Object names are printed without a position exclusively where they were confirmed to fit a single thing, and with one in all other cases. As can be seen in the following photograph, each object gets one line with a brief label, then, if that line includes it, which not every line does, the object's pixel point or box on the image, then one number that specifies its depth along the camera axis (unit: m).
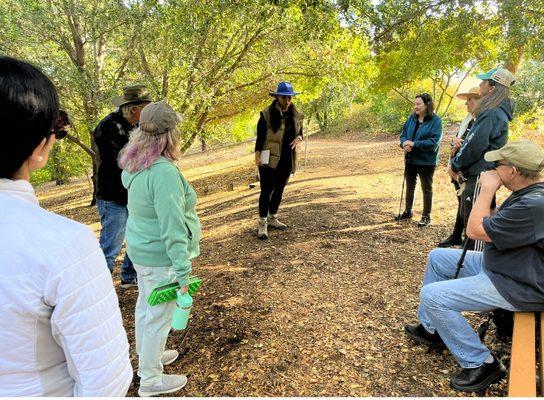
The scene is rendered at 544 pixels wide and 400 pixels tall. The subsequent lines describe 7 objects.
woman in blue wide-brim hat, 5.61
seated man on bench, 2.42
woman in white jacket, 0.98
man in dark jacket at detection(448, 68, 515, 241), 4.27
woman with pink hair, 2.42
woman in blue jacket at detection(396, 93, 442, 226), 5.75
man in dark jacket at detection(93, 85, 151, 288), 3.88
